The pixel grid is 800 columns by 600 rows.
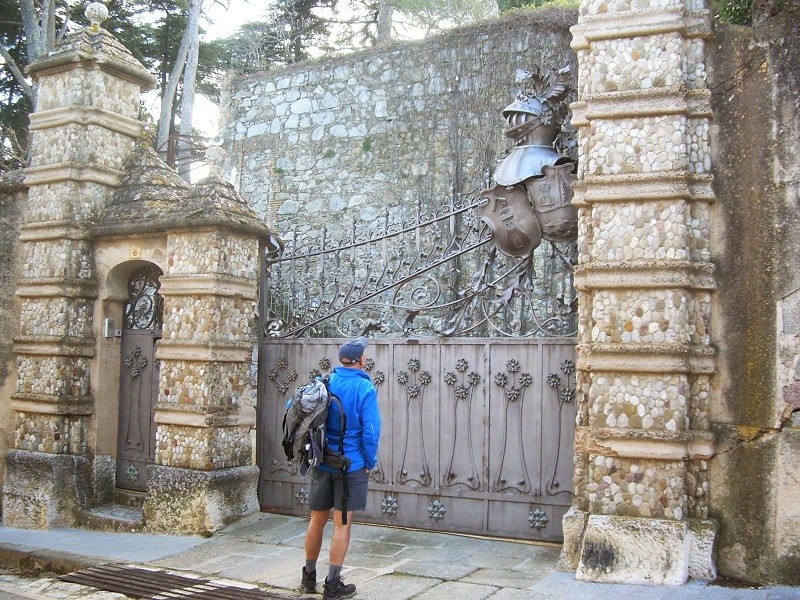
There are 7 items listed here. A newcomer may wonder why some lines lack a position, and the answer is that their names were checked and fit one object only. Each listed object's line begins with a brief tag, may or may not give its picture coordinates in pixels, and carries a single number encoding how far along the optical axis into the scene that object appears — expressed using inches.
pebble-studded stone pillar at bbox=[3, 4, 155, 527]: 309.3
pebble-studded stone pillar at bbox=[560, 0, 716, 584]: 205.3
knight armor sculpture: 247.3
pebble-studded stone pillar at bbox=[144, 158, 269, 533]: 280.4
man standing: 206.7
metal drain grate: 219.6
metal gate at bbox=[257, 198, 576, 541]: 252.4
